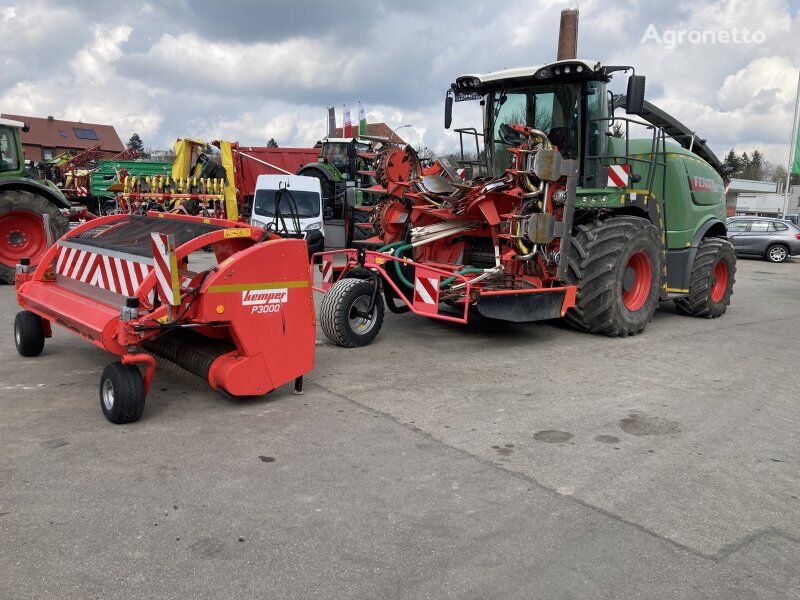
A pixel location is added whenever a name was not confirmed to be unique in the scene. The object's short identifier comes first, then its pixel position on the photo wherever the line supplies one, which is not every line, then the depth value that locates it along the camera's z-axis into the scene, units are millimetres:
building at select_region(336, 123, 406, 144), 43303
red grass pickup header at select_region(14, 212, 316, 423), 4191
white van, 14336
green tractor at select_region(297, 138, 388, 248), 16188
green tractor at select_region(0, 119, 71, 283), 10242
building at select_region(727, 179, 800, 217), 54719
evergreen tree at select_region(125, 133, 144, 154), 88812
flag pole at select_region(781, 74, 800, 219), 23047
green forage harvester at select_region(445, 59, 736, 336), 6996
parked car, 20406
